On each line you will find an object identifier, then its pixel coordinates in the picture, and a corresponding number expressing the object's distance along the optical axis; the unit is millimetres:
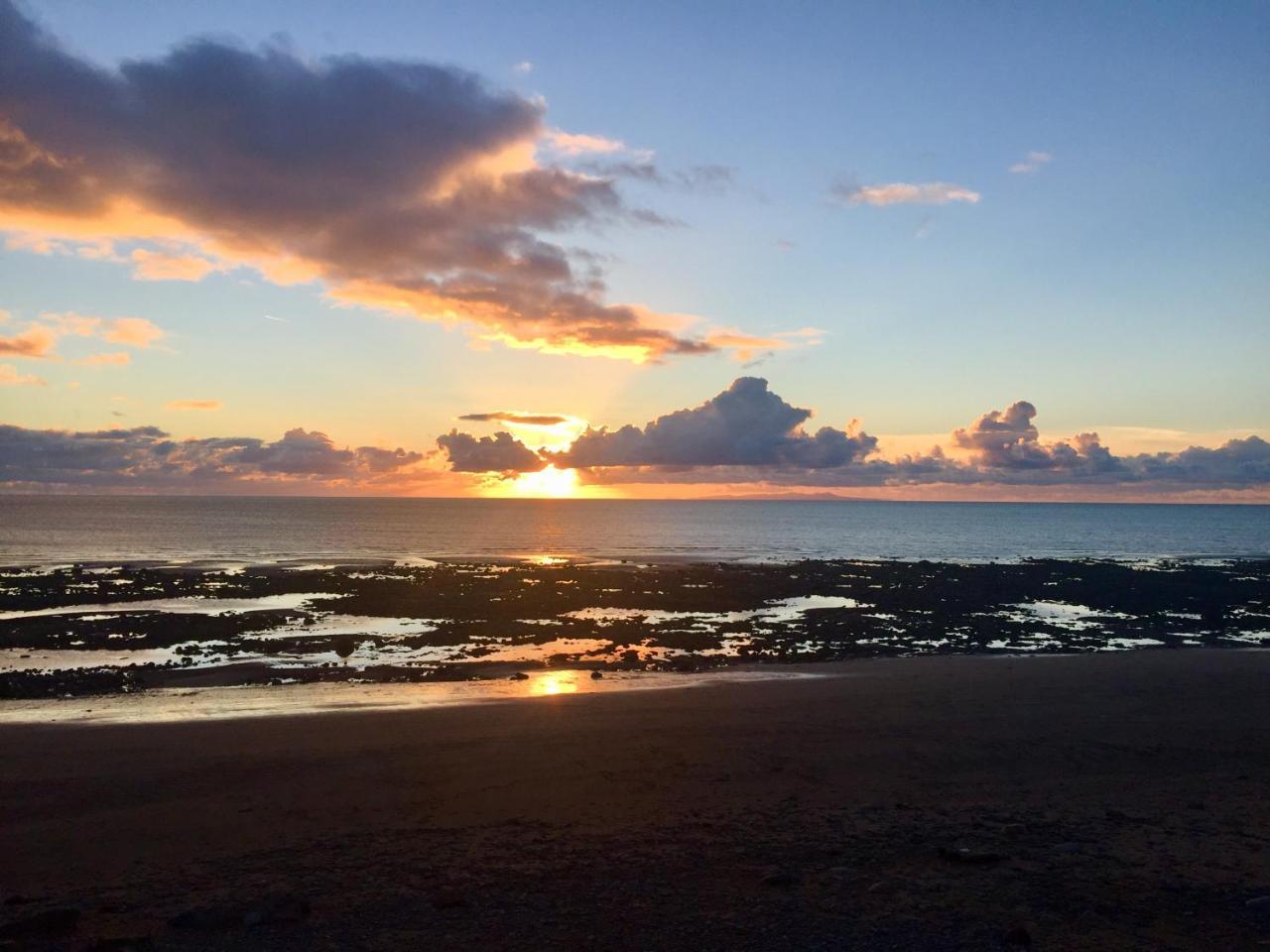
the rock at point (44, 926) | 9883
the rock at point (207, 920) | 10172
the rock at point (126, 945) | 9438
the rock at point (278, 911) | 10258
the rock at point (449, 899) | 10828
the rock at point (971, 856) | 12125
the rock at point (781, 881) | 11391
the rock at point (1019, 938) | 9797
